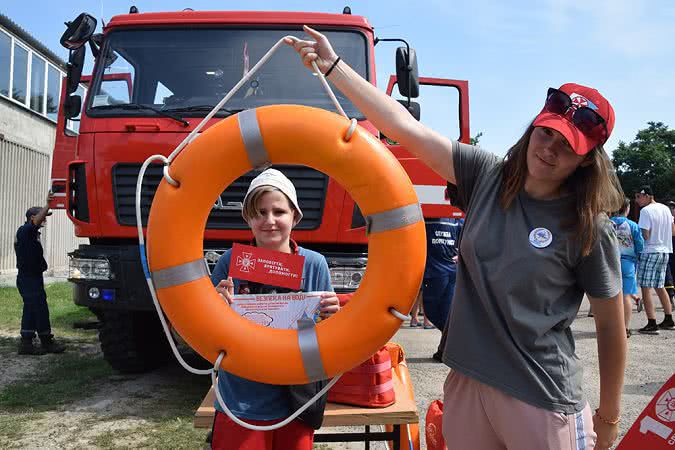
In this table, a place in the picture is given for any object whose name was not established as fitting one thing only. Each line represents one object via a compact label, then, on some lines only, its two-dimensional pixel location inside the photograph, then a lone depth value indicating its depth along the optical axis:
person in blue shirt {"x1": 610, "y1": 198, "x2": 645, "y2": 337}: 6.77
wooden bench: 2.47
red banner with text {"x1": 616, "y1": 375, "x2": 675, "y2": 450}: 1.83
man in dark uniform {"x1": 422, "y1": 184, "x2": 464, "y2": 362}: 5.43
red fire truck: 4.08
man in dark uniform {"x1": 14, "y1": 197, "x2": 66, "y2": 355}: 6.03
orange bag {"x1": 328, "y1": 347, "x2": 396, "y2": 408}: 2.65
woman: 1.63
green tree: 40.34
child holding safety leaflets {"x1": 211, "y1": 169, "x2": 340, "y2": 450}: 2.00
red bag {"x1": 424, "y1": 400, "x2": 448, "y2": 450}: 2.68
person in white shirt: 7.49
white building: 12.98
